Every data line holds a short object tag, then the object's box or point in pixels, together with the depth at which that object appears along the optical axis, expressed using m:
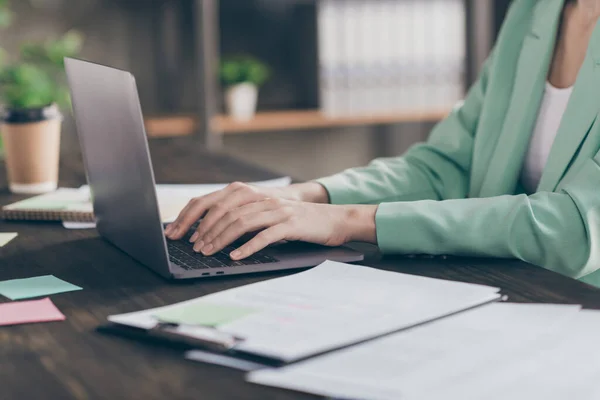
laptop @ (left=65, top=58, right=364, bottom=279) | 1.21
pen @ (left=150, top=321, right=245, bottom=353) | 1.02
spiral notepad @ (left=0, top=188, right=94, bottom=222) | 1.52
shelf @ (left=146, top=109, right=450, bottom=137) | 2.98
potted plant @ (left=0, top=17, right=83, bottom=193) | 1.70
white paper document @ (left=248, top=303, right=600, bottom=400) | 0.89
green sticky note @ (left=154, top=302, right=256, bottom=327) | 1.06
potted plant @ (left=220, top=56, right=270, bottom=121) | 3.07
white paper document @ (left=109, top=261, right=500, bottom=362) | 1.02
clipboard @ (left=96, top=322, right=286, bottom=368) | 1.01
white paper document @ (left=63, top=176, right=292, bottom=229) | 1.50
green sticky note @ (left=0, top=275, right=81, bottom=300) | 1.19
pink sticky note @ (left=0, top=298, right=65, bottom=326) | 1.12
